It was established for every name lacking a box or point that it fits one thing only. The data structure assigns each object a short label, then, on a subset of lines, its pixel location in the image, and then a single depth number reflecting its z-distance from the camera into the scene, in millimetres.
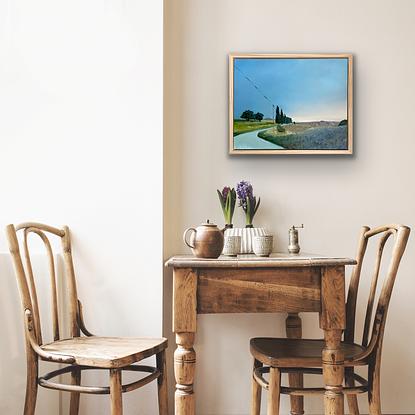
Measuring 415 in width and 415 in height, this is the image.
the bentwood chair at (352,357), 2025
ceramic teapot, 2092
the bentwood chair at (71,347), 1945
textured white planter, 2449
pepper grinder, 2445
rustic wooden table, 1954
